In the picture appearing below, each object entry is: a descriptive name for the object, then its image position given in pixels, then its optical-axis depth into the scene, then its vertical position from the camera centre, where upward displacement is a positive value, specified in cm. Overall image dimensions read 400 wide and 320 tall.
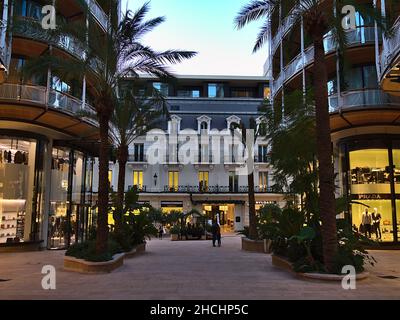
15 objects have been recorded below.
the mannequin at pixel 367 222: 2294 -98
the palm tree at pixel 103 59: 1474 +522
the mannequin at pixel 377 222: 2280 -98
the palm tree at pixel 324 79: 1181 +367
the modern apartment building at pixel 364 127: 2114 +412
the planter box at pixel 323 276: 1105 -192
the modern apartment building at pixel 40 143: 2022 +339
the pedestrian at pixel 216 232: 2639 -171
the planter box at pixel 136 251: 1867 -218
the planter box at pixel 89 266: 1323 -191
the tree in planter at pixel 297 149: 1503 +212
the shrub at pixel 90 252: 1373 -159
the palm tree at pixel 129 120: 2014 +432
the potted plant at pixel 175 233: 3372 -223
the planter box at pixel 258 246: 2141 -211
